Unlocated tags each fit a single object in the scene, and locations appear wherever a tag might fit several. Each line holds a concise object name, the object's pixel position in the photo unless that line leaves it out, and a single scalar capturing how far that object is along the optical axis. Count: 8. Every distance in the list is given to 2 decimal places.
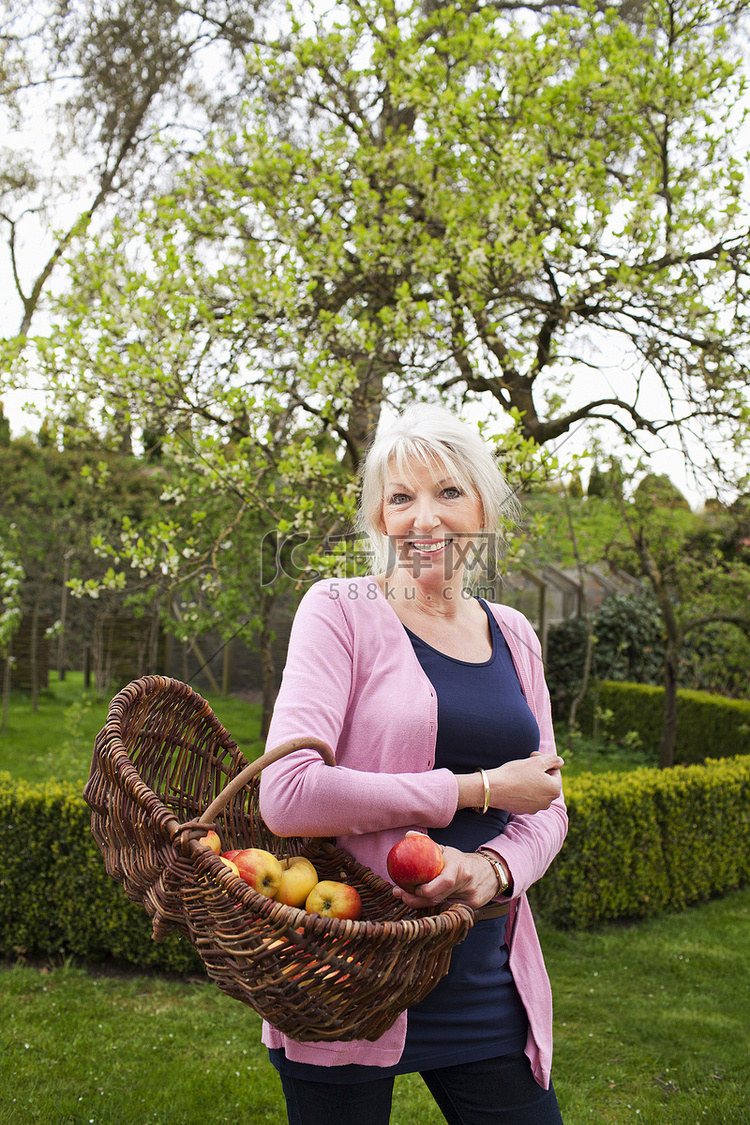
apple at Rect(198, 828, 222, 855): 1.29
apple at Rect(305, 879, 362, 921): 1.26
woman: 1.28
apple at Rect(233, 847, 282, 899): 1.28
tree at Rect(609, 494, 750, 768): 6.04
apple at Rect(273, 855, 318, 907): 1.31
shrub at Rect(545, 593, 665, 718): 10.14
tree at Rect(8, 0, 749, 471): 3.93
